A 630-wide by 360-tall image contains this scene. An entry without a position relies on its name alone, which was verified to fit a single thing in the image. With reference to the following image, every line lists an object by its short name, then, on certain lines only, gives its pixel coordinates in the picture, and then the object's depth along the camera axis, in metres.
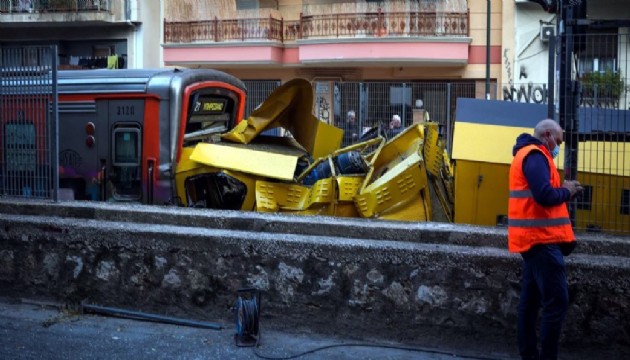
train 9.96
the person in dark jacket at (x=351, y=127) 15.57
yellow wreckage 8.28
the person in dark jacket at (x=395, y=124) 14.66
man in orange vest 4.95
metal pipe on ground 6.14
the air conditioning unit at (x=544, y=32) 21.39
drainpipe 21.86
